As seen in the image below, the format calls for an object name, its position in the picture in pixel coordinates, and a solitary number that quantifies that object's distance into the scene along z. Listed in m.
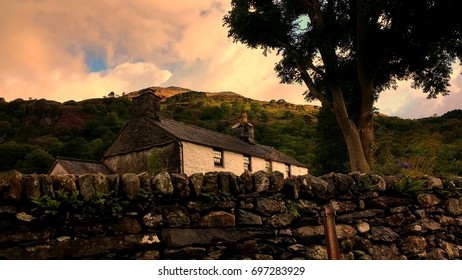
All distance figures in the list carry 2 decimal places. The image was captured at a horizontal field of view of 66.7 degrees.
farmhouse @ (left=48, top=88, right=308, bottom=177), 22.48
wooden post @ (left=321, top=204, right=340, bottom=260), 4.01
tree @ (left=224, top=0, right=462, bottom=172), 11.14
